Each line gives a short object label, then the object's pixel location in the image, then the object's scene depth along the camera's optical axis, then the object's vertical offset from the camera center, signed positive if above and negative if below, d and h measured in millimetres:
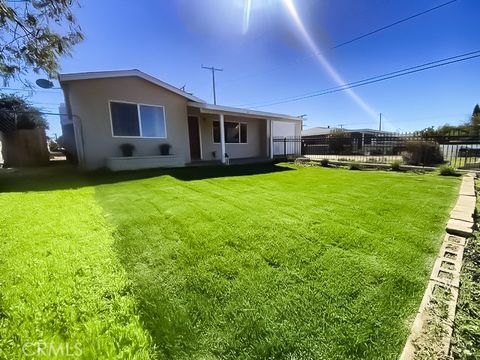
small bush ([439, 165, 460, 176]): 7250 -988
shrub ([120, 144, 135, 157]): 8664 +78
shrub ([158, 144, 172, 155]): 9656 +41
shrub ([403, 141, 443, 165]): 9609 -500
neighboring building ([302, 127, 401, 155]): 11392 -32
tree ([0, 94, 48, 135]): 10422 +1877
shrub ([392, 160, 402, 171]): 8641 -917
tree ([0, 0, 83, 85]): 5234 +2988
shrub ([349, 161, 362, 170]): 9546 -957
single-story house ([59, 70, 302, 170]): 7969 +1239
